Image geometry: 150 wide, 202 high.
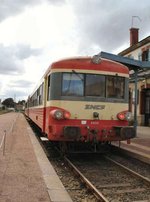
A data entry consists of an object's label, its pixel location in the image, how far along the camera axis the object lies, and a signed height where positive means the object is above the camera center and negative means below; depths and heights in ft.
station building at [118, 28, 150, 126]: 57.49 +5.36
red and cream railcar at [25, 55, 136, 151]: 21.77 +0.65
